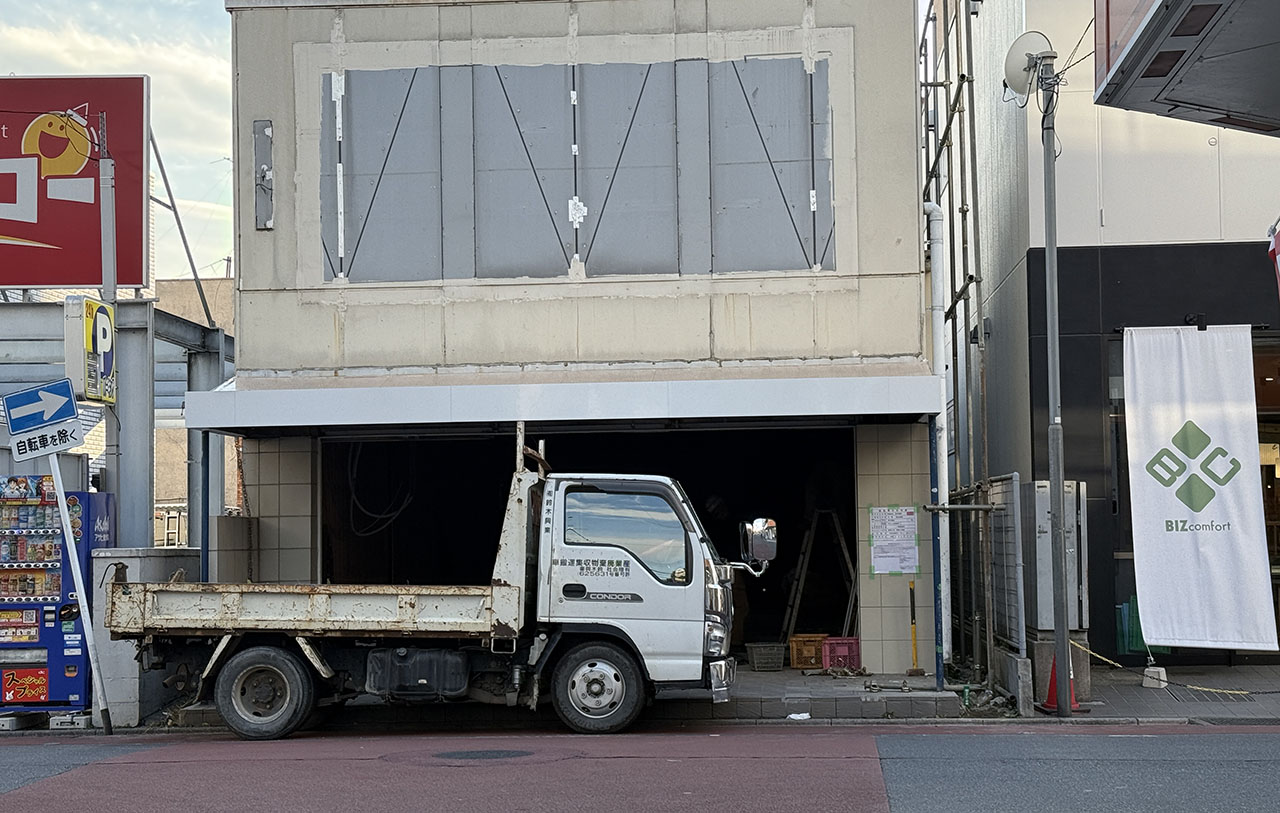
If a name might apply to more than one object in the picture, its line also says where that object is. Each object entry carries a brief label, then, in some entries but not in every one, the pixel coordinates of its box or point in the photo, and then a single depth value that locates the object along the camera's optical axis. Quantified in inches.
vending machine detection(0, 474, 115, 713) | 568.4
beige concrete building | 636.1
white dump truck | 500.1
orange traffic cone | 552.1
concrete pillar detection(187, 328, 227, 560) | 692.7
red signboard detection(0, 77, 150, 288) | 675.4
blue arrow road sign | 561.9
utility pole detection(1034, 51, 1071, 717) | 542.6
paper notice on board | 637.3
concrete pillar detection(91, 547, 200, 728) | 570.3
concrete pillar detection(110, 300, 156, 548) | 626.5
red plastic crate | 649.6
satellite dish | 599.2
